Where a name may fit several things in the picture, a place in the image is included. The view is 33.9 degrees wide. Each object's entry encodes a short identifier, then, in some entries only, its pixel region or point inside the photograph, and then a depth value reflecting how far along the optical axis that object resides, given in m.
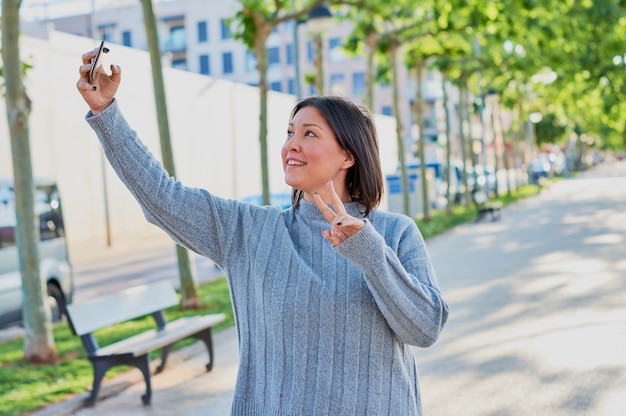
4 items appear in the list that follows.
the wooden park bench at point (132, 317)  8.04
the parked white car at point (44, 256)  12.25
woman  2.54
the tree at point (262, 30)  15.39
